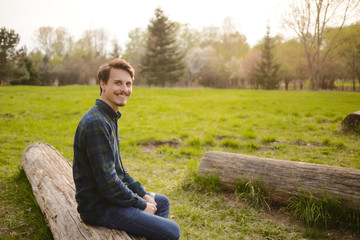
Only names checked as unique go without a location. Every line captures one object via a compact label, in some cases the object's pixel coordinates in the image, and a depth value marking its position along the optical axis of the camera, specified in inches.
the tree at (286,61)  1028.2
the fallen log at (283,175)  142.3
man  90.3
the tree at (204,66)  1809.7
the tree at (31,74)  1299.2
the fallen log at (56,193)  98.3
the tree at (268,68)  1384.1
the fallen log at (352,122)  291.6
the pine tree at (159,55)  1368.1
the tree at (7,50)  480.7
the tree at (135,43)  2049.0
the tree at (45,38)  1820.9
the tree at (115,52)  1505.9
